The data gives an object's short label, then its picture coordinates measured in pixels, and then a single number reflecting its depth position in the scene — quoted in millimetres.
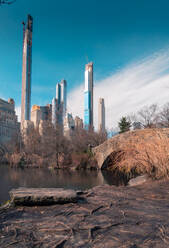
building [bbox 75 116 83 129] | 36450
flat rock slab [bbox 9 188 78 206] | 2543
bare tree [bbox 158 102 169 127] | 25425
